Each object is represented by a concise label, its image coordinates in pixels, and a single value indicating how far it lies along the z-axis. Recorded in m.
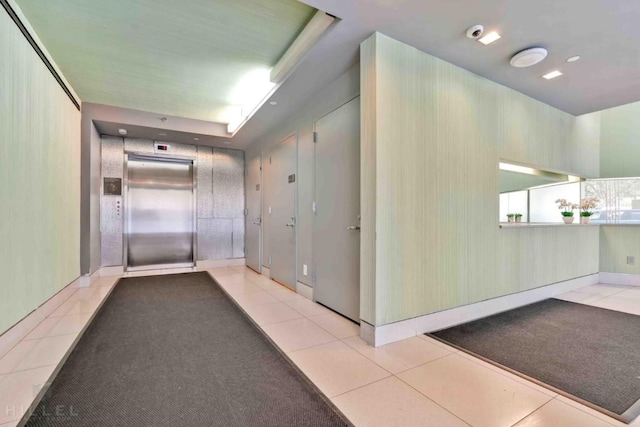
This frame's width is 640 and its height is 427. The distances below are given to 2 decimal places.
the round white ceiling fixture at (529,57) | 2.67
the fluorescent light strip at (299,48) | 2.41
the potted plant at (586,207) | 4.74
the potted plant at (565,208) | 4.59
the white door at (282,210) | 4.32
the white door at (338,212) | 2.98
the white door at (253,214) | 5.65
